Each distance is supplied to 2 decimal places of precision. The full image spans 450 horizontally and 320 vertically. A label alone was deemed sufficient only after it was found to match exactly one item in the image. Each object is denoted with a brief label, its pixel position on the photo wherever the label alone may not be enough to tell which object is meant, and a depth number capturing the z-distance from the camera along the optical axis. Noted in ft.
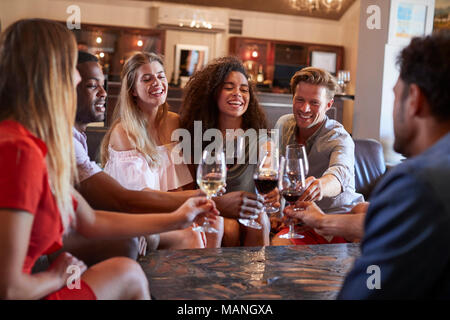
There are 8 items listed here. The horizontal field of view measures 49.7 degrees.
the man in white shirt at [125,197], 6.07
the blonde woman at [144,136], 7.97
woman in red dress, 2.98
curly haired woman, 8.09
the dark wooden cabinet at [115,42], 28.89
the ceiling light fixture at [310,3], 24.19
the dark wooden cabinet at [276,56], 30.83
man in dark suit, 2.64
